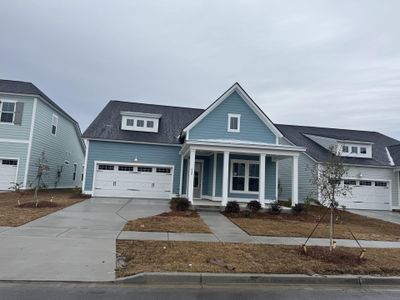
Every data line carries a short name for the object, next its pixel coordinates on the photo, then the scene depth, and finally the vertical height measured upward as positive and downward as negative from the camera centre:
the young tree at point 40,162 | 21.45 +0.88
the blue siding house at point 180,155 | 19.27 +1.94
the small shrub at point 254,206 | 15.73 -0.81
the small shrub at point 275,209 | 16.06 -0.92
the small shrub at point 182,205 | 15.25 -0.89
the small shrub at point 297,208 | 16.38 -0.83
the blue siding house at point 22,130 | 21.06 +3.21
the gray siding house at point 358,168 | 23.00 +1.87
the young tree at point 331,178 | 8.14 +0.40
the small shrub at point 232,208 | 15.58 -0.94
